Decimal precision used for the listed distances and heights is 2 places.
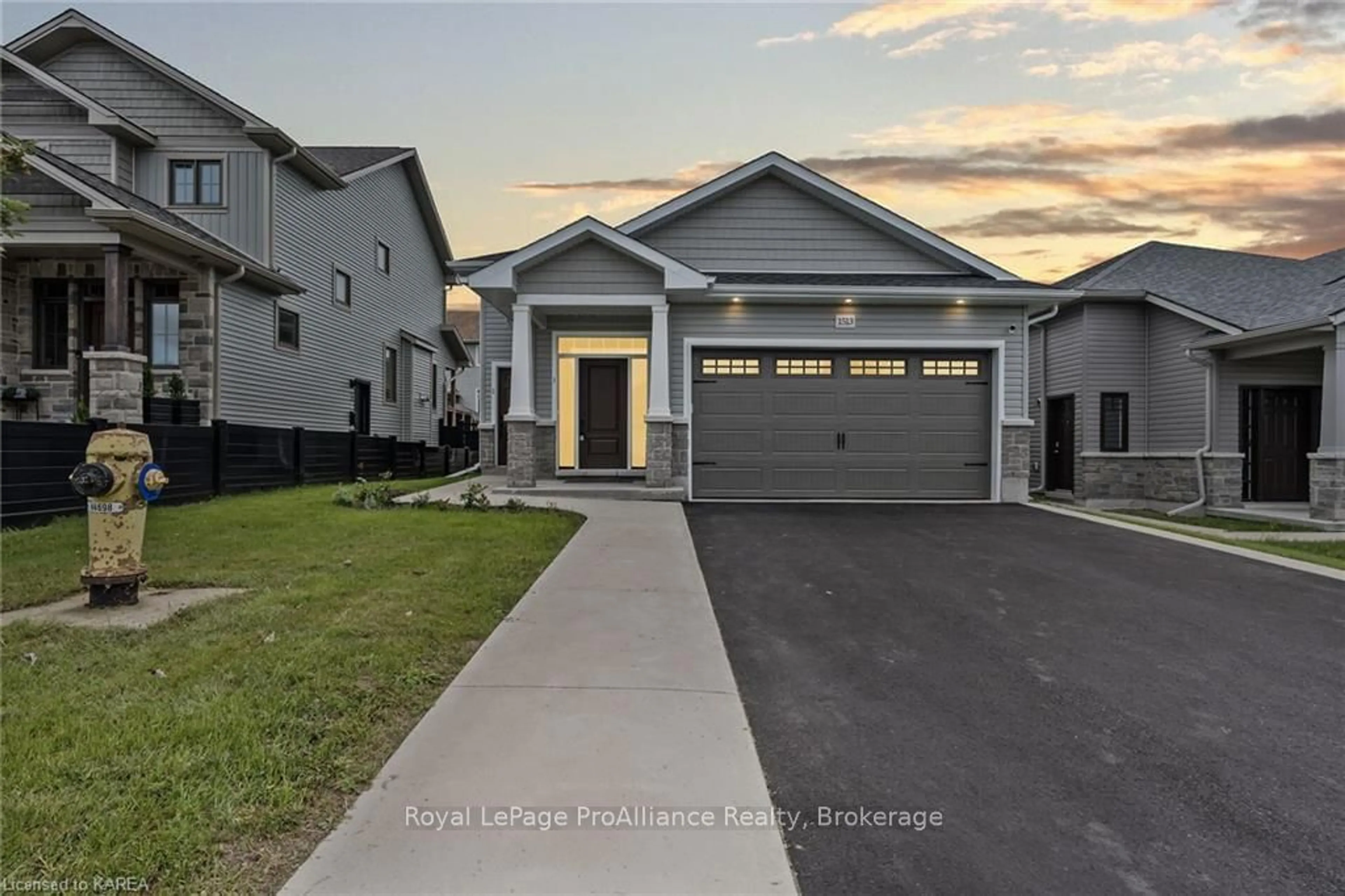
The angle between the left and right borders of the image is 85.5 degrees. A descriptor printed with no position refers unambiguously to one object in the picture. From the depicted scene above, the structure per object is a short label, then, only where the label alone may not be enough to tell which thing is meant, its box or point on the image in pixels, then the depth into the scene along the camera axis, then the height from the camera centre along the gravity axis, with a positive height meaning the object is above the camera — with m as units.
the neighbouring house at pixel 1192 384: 14.57 +1.12
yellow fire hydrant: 4.90 -0.54
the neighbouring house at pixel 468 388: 31.15 +2.19
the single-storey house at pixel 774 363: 12.20 +1.24
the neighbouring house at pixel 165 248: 11.66 +3.15
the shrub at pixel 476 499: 10.16 -0.99
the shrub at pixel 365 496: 10.21 -0.98
